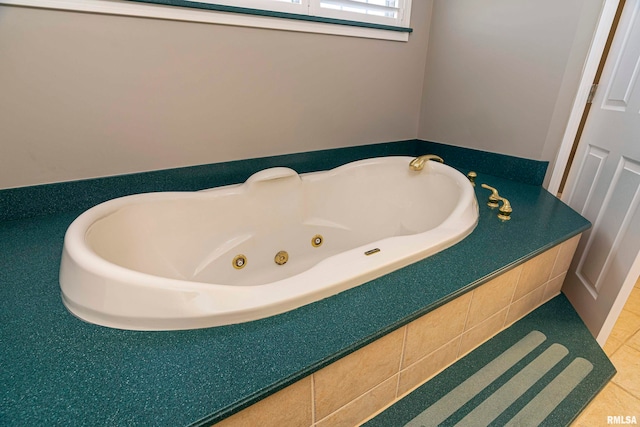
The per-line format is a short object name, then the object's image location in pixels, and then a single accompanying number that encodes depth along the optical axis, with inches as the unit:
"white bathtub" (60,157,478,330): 26.2
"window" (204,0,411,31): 52.0
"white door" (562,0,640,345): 43.6
